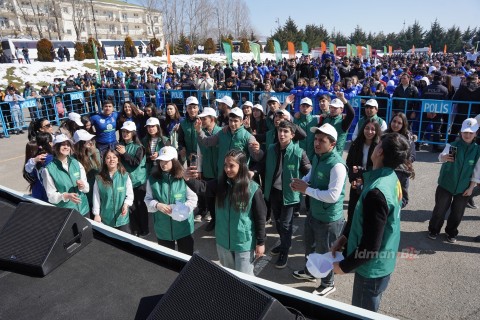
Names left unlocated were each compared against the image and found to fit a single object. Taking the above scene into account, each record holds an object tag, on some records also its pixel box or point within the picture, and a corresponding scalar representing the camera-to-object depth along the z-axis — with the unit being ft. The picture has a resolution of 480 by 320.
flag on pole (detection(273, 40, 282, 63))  77.04
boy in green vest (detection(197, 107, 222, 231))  16.83
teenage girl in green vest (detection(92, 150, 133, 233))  12.79
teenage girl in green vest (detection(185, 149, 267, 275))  9.93
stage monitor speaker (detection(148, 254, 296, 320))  4.42
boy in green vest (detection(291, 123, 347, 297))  10.37
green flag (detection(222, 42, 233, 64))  67.07
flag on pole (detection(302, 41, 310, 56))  78.25
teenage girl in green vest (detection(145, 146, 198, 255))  11.74
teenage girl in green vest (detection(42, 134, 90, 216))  12.14
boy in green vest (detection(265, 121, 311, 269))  12.79
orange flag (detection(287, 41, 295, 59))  75.62
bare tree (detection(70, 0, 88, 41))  189.26
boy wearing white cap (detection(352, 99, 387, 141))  17.84
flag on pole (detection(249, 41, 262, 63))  65.87
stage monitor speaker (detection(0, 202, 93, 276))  6.57
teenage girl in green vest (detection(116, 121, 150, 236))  15.71
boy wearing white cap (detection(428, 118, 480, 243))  13.99
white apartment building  203.51
